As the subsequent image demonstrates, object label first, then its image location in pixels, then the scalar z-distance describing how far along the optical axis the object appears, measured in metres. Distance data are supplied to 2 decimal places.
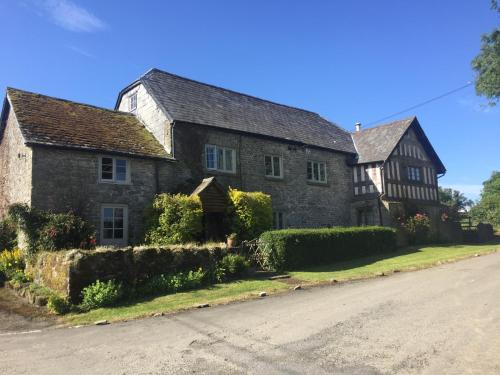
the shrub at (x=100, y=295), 10.97
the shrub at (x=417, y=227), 26.83
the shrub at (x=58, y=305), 10.74
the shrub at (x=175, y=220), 16.94
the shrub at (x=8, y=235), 16.70
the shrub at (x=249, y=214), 18.83
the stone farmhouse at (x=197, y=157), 17.05
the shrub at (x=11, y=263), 14.31
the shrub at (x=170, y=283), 12.43
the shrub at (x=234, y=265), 14.70
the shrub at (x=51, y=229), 14.59
